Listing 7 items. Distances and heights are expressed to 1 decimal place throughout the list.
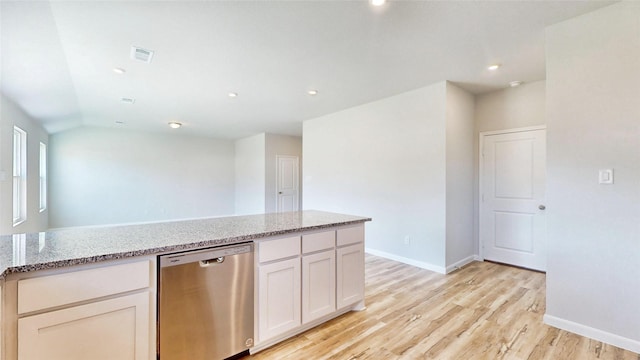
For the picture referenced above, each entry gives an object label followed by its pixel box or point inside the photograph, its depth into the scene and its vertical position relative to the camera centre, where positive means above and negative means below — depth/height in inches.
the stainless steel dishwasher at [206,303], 62.7 -30.6
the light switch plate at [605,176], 81.4 +1.3
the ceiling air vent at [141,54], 103.1 +49.2
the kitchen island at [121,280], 48.9 -21.8
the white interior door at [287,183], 312.2 -3.6
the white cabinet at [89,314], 49.0 -26.3
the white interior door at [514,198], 144.9 -10.3
